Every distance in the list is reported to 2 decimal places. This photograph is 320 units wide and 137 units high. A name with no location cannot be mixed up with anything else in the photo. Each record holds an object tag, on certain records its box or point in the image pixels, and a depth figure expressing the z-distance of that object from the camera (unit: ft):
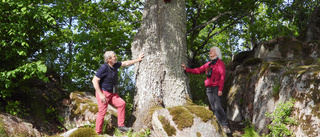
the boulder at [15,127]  20.42
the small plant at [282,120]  17.11
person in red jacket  19.74
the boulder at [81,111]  23.26
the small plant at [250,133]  17.56
